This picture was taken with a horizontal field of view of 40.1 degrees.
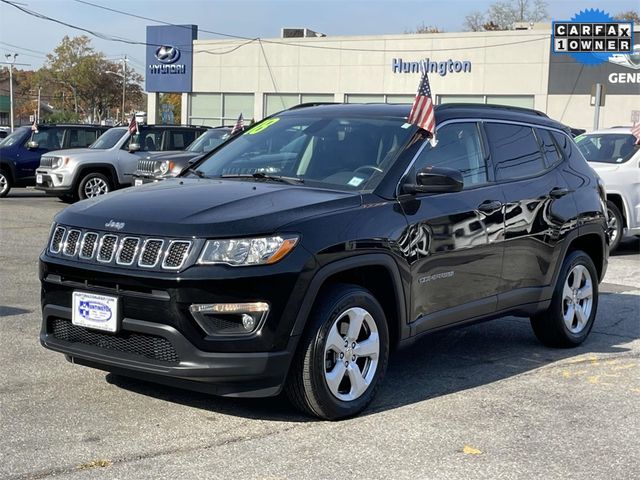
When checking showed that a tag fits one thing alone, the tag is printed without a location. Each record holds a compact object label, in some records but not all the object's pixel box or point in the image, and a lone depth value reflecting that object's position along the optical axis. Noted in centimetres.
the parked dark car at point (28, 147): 1997
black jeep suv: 445
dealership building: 3472
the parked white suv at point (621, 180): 1264
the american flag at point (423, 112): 566
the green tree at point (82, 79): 8138
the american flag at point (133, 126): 1828
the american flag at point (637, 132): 1293
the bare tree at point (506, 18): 6569
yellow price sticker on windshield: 638
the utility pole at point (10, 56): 7475
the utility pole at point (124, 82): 8228
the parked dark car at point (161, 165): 1509
